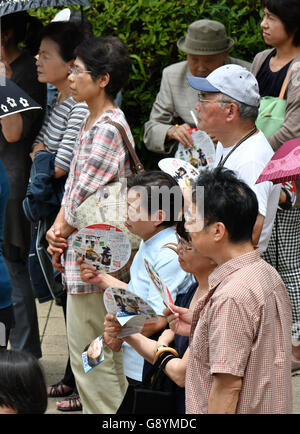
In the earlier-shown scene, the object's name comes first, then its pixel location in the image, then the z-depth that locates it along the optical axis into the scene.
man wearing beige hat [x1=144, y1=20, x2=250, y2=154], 8.47
